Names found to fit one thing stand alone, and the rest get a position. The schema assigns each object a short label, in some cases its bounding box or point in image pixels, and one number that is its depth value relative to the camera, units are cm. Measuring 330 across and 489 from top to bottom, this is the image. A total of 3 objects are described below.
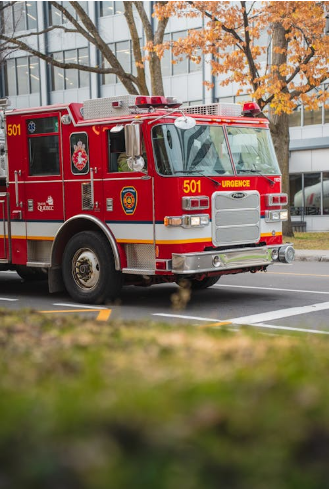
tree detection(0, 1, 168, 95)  2486
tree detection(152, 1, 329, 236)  2194
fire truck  1070
